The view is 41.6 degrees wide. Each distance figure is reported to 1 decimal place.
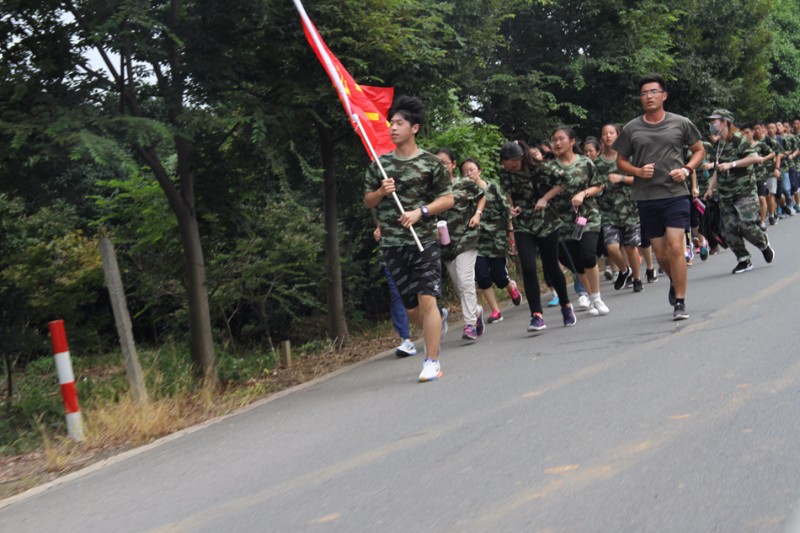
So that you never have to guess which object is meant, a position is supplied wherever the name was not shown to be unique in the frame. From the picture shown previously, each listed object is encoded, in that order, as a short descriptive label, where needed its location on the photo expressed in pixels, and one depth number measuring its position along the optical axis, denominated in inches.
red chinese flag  369.7
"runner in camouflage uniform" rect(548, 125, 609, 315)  435.5
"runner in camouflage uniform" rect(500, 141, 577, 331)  413.7
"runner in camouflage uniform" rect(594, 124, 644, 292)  523.2
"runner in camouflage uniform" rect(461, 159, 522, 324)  477.4
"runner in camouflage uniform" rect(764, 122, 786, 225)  831.9
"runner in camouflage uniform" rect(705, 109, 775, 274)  515.5
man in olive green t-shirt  372.5
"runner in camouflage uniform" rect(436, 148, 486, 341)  415.2
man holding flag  321.1
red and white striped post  308.3
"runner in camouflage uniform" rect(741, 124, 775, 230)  568.7
